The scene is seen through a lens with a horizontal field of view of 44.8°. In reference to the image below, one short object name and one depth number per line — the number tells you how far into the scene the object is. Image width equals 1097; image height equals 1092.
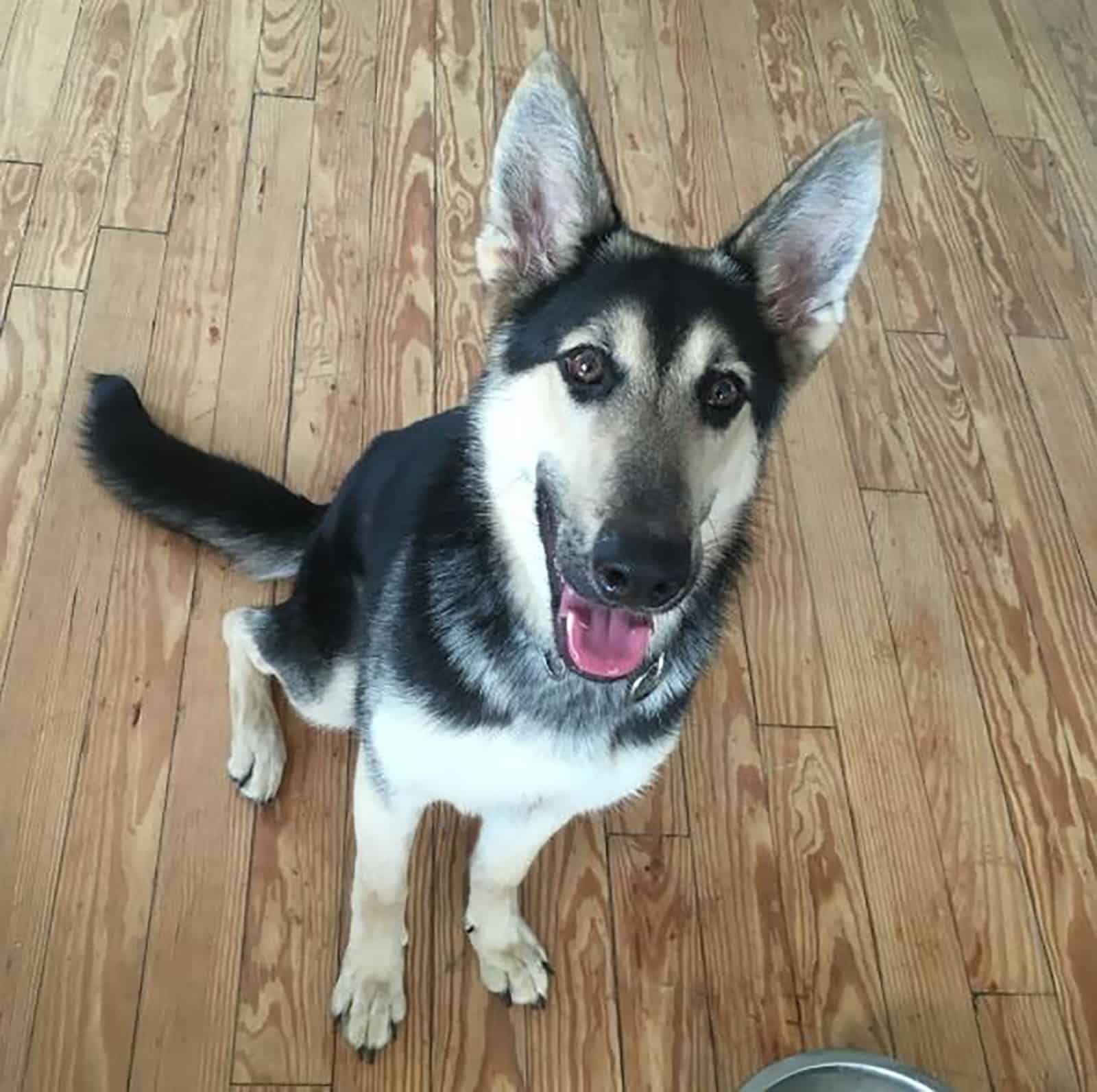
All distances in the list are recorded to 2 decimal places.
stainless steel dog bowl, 1.82
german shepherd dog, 1.57
